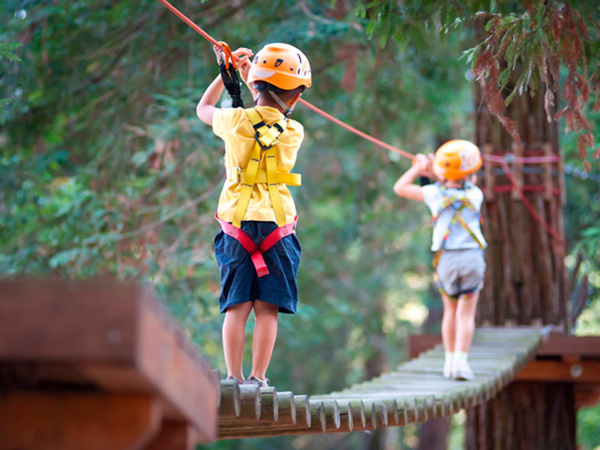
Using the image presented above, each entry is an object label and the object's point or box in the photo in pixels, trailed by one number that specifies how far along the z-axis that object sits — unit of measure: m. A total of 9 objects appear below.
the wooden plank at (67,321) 3.00
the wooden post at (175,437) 3.81
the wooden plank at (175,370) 3.07
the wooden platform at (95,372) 3.02
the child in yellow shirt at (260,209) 6.59
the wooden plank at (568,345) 11.87
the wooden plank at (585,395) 13.65
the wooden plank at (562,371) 12.33
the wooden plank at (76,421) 3.38
